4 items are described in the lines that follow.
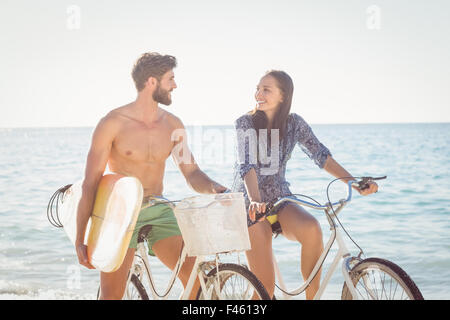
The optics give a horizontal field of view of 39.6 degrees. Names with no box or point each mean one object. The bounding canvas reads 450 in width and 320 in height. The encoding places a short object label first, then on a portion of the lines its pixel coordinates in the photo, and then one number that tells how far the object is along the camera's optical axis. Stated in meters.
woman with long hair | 3.64
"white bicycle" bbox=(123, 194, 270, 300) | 3.08
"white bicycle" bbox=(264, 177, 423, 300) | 2.81
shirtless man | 3.52
